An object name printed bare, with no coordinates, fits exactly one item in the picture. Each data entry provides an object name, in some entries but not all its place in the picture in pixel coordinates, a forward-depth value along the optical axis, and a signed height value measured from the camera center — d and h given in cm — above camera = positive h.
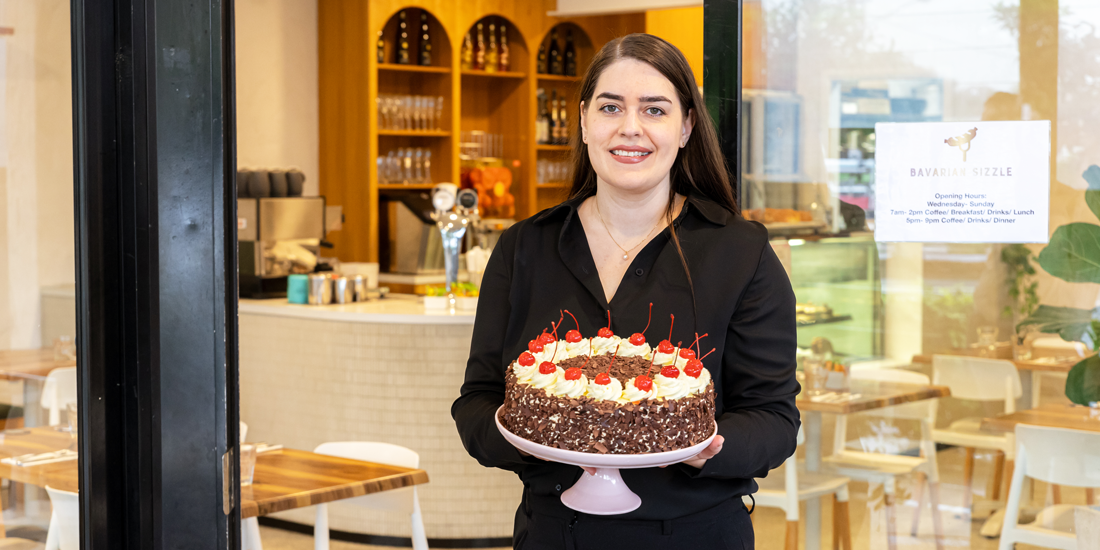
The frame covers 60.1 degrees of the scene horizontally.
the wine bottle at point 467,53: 691 +121
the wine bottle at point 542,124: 736 +74
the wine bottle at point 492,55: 702 +122
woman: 146 -12
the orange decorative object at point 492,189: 689 +22
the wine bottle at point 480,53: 692 +122
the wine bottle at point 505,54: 708 +124
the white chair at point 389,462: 296 -76
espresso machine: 502 -11
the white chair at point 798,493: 207 -62
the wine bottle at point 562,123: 745 +76
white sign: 181 +7
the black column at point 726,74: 199 +30
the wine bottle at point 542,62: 735 +122
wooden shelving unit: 639 +93
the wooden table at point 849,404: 201 -42
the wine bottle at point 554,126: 743 +73
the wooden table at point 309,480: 232 -68
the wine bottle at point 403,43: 659 +123
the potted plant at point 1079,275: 182 -11
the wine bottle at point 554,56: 738 +127
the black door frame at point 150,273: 154 -9
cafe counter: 411 -80
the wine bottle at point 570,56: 751 +129
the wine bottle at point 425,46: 669 +122
